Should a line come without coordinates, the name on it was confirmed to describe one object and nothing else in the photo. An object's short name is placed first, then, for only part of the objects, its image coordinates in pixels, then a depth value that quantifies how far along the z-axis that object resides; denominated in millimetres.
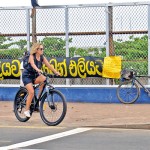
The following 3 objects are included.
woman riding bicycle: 11750
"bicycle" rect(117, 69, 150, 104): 15852
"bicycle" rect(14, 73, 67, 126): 11367
